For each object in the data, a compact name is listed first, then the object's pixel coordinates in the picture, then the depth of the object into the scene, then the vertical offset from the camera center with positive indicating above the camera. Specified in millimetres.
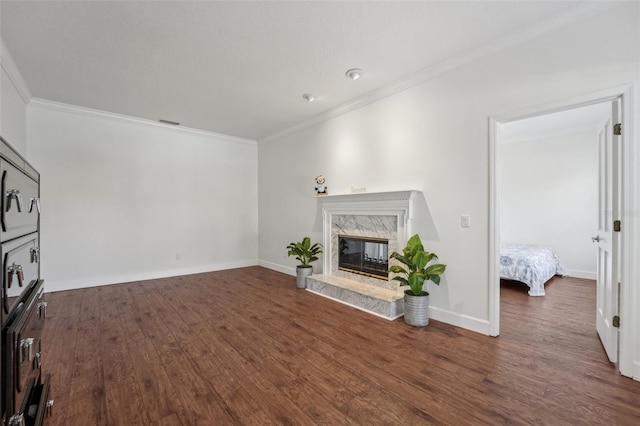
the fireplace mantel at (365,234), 3434 -301
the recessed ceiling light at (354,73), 3270 +1595
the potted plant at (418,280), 3031 -715
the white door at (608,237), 2236 -216
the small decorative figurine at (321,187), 4715 +410
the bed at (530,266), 4195 -830
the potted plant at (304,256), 4547 -714
